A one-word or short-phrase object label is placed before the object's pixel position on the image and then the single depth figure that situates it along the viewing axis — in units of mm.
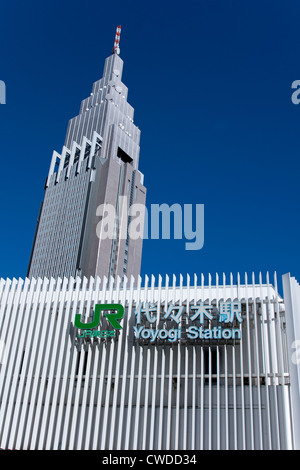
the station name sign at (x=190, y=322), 19797
